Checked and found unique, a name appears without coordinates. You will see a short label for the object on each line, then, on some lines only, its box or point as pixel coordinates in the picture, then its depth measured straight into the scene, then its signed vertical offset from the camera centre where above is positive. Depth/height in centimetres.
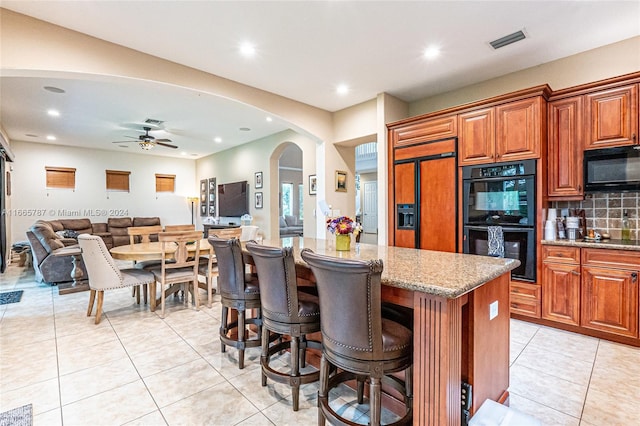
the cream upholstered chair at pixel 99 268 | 325 -63
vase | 248 -27
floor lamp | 958 +36
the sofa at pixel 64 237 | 470 -54
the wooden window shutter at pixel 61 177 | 755 +87
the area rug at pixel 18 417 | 175 -123
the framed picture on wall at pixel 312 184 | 585 +49
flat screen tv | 746 +29
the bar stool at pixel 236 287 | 227 -60
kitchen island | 133 -58
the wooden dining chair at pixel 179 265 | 350 -66
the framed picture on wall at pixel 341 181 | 529 +51
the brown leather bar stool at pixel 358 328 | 133 -57
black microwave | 277 +37
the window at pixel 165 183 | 919 +87
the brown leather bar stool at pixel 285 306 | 180 -60
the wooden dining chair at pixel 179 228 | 474 -28
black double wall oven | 310 +0
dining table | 345 -49
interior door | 1134 +5
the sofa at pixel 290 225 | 834 -52
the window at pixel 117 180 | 838 +87
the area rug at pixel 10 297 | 406 -121
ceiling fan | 593 +140
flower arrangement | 244 -14
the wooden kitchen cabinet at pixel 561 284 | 290 -75
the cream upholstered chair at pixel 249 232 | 546 -40
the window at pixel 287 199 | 1084 +39
